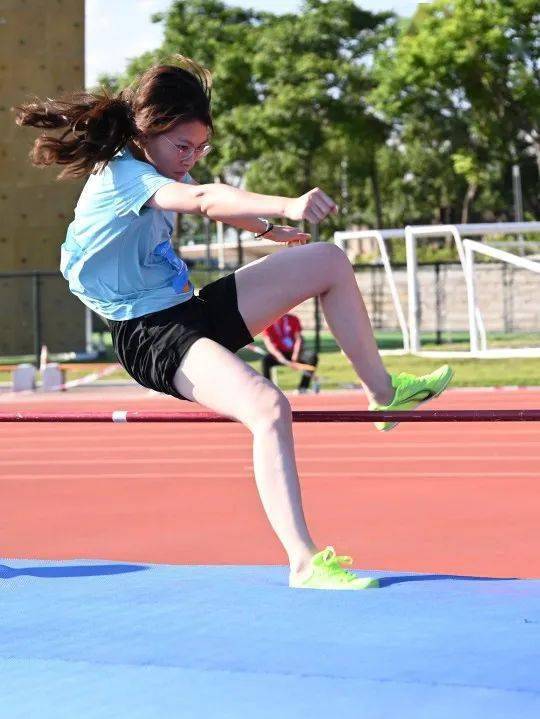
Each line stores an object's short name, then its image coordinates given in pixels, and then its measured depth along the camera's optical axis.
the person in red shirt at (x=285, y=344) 16.41
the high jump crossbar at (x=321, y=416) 4.20
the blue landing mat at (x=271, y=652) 2.71
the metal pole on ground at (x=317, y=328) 22.92
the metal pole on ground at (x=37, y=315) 22.62
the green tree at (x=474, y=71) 35.09
